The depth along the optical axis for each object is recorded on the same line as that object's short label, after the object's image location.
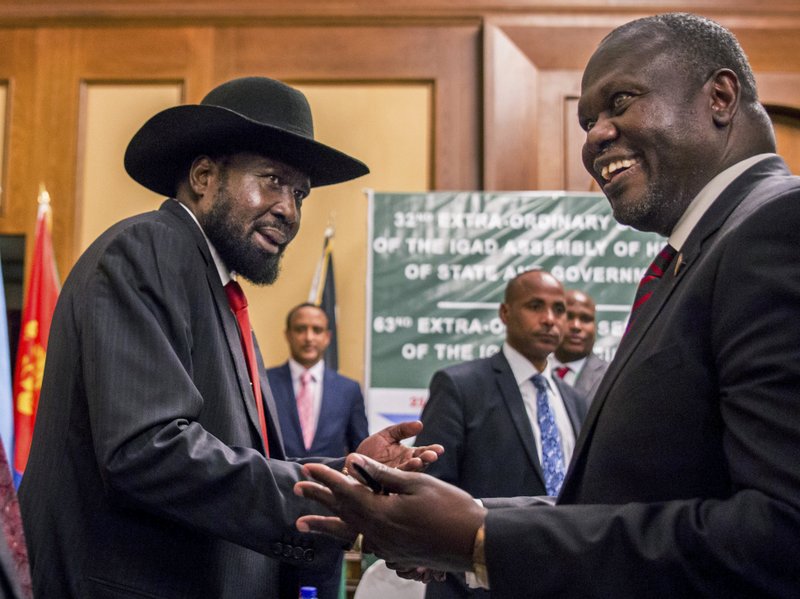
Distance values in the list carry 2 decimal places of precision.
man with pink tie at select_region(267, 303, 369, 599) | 6.23
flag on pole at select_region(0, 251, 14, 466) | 4.63
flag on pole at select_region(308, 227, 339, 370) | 6.79
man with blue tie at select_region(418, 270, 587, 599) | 4.19
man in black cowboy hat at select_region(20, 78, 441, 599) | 1.93
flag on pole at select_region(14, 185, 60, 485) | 5.55
